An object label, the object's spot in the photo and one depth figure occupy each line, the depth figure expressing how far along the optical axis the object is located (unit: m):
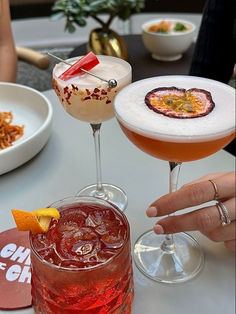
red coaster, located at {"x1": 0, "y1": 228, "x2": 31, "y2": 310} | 0.72
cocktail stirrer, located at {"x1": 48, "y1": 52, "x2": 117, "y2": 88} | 0.84
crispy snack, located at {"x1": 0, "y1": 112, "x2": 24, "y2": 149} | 1.09
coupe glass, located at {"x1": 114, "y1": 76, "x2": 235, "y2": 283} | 0.67
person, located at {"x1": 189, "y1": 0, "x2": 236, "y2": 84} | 1.66
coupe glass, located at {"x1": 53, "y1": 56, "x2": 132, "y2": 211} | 0.86
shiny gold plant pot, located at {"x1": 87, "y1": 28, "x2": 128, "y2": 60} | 2.06
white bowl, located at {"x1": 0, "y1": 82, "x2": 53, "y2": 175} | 0.99
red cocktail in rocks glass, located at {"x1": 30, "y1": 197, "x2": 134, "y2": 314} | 0.58
